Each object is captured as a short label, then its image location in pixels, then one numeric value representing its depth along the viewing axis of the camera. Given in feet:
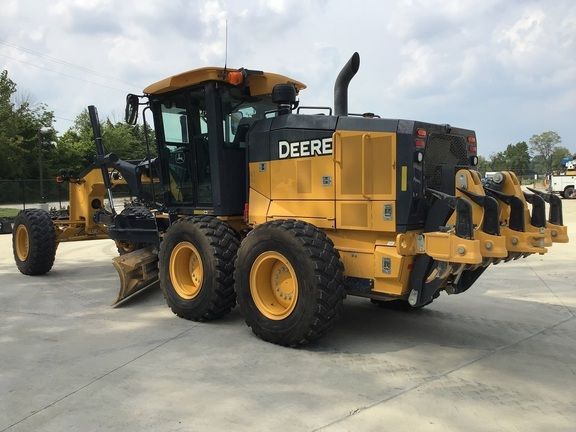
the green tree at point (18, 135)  129.49
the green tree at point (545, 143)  360.28
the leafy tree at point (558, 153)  345.39
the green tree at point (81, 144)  154.81
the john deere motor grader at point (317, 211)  15.52
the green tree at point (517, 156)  305.92
